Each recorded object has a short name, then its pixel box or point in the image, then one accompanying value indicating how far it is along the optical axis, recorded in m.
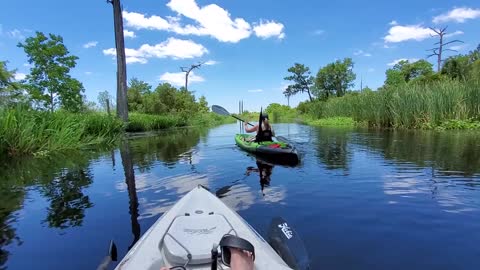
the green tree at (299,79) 58.44
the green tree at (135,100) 36.62
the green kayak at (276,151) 8.64
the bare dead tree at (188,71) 40.38
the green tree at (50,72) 26.53
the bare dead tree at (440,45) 34.28
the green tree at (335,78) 50.59
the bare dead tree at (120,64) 18.08
